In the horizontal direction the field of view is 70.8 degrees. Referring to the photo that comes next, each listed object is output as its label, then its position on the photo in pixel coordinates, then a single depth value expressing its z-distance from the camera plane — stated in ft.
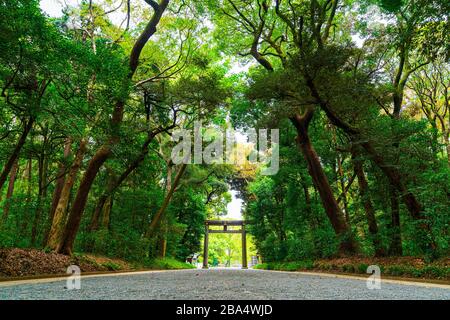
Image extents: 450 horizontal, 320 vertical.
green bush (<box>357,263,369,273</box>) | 26.66
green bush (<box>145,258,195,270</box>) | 45.84
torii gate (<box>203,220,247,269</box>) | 87.30
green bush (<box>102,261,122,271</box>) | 30.37
